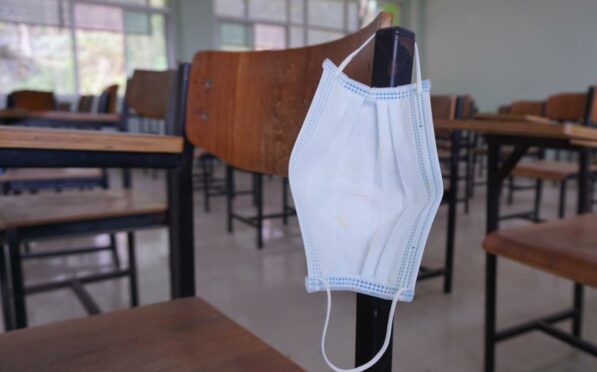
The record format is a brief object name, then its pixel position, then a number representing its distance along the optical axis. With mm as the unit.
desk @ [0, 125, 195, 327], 530
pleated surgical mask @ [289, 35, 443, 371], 392
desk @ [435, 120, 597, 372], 915
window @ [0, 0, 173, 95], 6598
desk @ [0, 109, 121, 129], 2074
